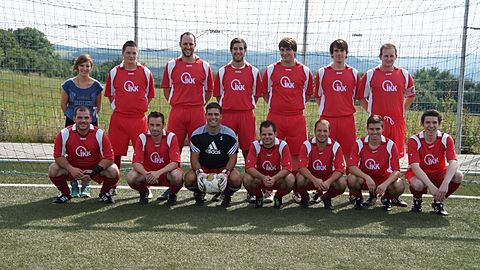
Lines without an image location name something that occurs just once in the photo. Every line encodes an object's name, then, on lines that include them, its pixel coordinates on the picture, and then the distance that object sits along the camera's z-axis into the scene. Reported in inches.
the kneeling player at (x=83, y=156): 201.3
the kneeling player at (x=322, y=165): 200.4
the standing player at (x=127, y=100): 221.3
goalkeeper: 205.0
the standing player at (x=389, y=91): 217.3
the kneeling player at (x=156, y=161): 202.8
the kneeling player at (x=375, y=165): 199.2
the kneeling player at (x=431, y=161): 197.9
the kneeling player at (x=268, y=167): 199.8
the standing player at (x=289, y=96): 219.9
